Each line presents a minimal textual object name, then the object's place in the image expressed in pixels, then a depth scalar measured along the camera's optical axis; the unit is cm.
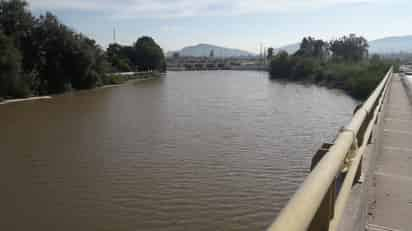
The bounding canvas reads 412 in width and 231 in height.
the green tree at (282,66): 7550
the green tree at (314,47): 11119
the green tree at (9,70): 3362
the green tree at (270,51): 17025
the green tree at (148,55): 8519
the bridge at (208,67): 13706
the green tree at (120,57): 7375
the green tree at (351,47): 9525
